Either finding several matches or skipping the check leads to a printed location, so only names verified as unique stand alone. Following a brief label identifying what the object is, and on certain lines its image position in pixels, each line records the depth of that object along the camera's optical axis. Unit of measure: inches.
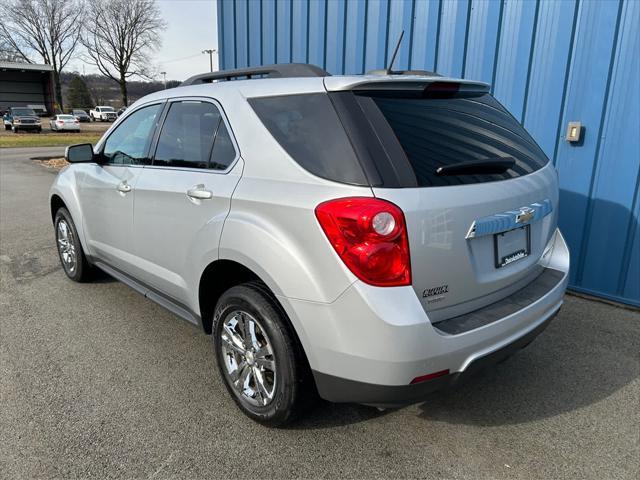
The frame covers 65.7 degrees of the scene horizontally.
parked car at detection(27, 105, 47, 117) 2165.1
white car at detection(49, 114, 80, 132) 1476.0
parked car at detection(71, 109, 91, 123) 2240.9
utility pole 2737.5
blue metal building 161.5
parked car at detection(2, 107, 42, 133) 1402.6
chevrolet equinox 79.1
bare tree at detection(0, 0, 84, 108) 2137.1
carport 2128.4
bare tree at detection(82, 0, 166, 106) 1915.6
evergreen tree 2822.3
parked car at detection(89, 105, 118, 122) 2395.4
